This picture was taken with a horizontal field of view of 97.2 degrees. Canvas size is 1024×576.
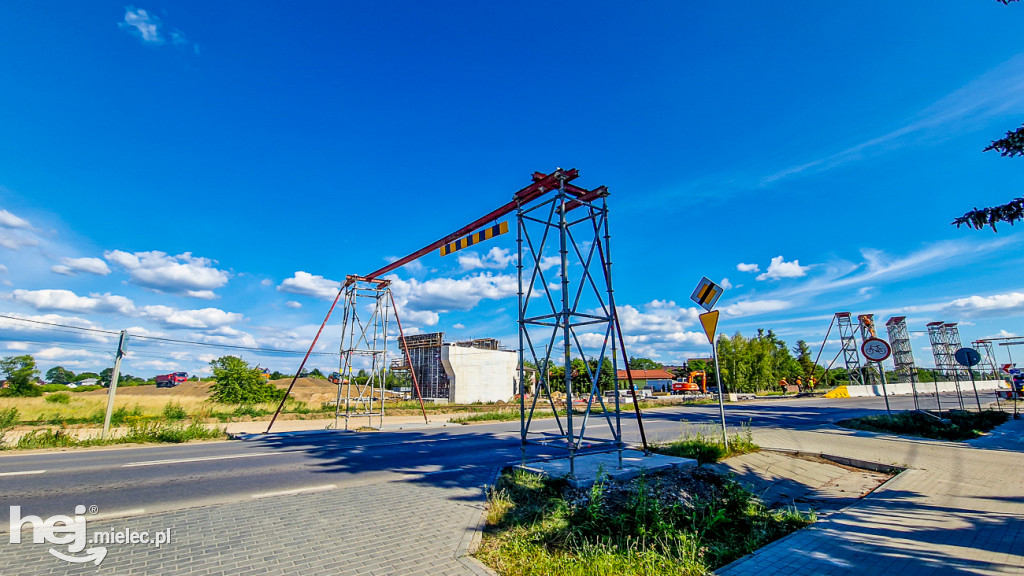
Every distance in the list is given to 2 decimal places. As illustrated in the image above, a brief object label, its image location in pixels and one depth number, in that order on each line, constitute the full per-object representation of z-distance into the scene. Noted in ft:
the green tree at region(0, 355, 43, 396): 136.87
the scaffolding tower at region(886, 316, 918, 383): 170.71
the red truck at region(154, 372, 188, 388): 244.28
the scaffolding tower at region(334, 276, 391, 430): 57.72
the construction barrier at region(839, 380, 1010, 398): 141.08
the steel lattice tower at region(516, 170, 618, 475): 23.79
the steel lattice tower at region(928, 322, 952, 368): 179.68
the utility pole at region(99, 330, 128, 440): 49.16
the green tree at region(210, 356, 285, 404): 117.50
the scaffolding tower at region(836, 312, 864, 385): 161.89
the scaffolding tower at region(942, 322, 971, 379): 180.42
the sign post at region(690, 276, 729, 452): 30.71
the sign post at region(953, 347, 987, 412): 45.62
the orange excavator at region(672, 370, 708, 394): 182.91
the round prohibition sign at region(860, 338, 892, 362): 39.34
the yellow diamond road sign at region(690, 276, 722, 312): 31.30
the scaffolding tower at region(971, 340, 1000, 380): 131.95
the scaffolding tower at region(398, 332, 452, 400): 171.94
